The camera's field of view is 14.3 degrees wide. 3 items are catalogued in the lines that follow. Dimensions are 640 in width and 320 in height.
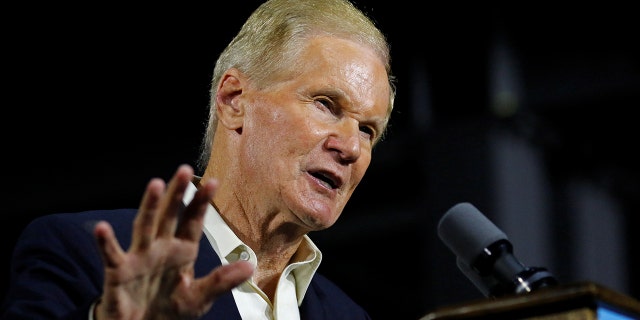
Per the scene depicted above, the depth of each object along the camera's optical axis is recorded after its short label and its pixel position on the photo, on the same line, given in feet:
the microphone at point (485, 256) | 7.66
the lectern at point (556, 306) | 7.22
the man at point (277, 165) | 7.94
